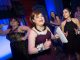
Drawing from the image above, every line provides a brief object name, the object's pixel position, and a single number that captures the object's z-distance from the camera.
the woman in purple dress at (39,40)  0.92
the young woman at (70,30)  1.41
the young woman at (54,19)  2.32
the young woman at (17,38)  1.16
